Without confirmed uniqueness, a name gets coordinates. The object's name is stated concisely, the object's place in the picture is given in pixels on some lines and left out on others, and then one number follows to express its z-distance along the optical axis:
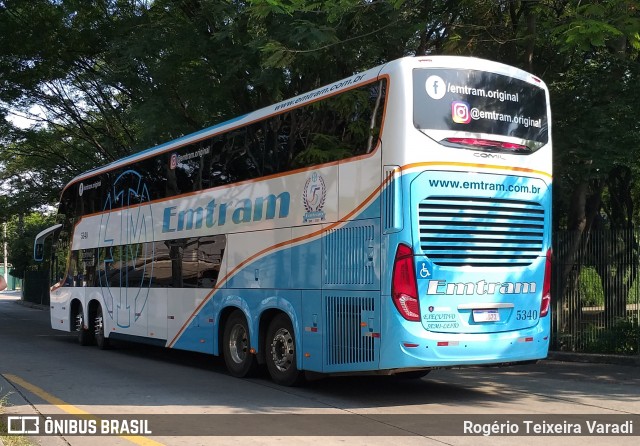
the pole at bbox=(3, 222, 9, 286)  51.03
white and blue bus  9.02
